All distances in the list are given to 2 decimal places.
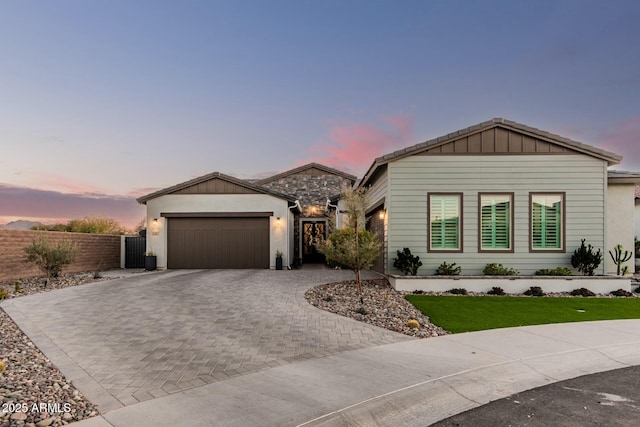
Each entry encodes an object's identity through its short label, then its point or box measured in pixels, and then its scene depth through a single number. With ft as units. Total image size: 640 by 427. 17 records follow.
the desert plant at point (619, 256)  39.50
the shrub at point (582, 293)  33.68
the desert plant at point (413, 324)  21.52
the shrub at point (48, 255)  38.55
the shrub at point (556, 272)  35.68
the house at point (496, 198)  36.88
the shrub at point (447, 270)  35.99
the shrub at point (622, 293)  33.99
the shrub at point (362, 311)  24.86
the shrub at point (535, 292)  33.94
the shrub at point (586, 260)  35.73
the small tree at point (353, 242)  31.91
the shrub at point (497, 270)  36.01
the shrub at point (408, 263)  35.81
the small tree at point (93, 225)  78.38
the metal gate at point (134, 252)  59.77
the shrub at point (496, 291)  34.16
